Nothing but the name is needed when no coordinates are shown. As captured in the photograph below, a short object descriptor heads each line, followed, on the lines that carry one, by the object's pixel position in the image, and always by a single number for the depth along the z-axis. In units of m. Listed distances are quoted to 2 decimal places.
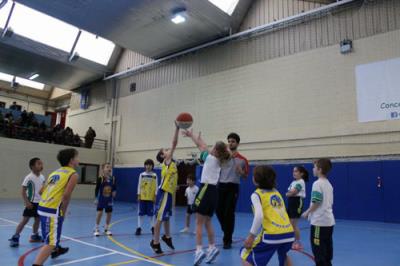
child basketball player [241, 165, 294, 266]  2.88
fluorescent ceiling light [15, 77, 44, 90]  25.75
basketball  5.11
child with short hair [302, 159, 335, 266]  3.61
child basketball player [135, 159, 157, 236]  7.17
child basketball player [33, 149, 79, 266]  3.89
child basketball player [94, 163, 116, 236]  7.12
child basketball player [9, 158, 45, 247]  5.82
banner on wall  11.09
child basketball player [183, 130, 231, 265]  4.54
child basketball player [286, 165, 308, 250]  5.70
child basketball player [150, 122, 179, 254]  5.10
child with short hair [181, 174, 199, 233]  8.39
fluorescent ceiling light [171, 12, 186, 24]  13.84
